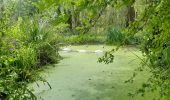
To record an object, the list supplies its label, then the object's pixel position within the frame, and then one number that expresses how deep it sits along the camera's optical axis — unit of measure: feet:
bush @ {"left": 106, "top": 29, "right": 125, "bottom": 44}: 34.14
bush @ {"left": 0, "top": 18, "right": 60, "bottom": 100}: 15.84
